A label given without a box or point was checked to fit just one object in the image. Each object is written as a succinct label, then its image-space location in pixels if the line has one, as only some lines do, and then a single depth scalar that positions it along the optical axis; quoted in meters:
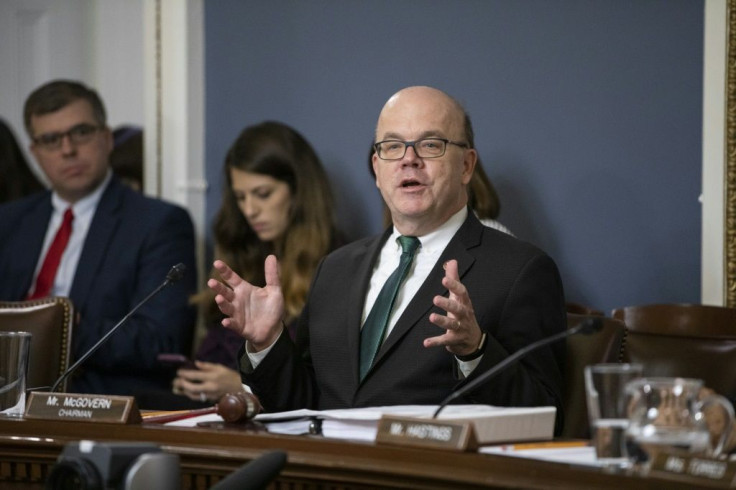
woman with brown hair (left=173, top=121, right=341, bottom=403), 9.12
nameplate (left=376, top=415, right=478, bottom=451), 3.93
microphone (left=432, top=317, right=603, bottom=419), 4.06
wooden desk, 3.61
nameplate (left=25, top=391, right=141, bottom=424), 4.67
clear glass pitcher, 3.63
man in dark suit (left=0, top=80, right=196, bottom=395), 9.27
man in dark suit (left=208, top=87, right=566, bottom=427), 5.44
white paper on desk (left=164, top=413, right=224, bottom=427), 4.75
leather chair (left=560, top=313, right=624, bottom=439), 5.72
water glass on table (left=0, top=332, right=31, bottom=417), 5.02
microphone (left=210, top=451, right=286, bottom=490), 3.39
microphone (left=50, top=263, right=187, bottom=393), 5.25
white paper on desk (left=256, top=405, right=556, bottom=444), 4.20
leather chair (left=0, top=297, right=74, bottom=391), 6.78
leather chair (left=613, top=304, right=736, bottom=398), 6.16
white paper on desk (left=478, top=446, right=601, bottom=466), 3.84
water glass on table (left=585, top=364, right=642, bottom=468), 3.73
